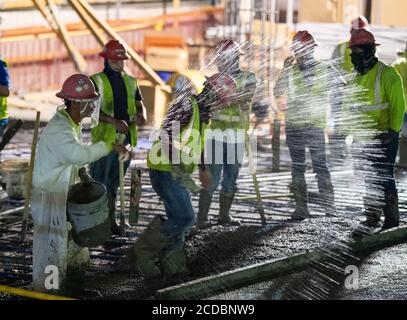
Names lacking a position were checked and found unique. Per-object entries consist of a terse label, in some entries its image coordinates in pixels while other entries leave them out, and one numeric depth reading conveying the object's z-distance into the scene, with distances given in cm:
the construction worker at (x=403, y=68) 1488
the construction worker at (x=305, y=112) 1323
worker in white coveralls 969
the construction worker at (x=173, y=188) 1045
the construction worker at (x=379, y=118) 1223
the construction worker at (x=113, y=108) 1208
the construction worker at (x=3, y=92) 1312
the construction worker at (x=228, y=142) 1237
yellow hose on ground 949
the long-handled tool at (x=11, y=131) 1284
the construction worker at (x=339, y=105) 1352
